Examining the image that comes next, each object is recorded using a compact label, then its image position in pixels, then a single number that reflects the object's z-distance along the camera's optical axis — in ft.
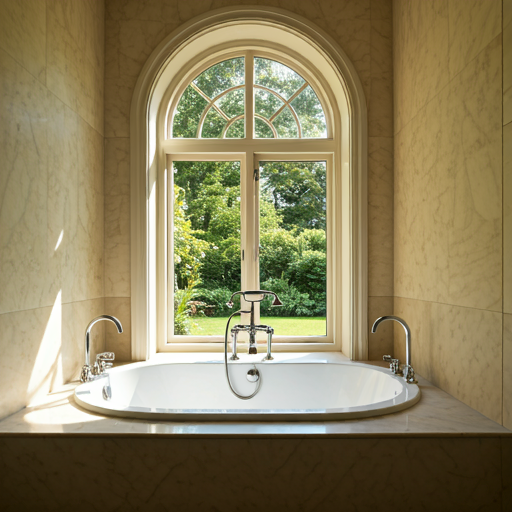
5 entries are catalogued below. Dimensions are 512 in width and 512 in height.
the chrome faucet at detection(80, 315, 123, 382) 6.98
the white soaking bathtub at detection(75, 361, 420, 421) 7.46
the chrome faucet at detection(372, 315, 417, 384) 6.80
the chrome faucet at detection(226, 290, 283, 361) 8.14
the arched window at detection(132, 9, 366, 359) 9.51
